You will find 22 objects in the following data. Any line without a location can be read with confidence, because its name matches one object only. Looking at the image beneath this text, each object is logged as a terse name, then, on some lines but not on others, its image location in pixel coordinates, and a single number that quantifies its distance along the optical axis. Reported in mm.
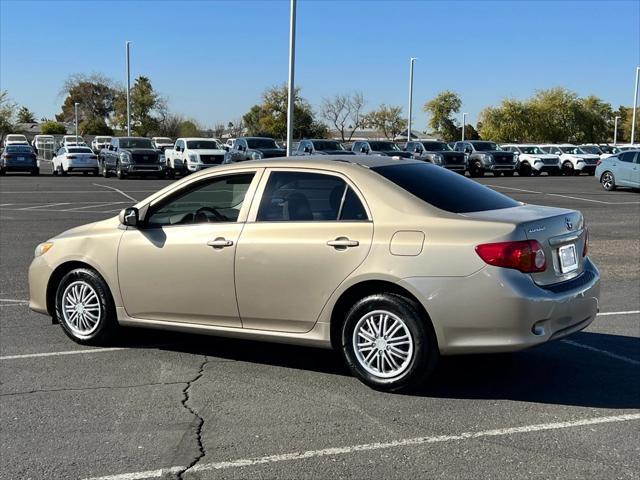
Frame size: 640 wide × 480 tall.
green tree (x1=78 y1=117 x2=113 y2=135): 95375
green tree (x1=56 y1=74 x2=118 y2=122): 100938
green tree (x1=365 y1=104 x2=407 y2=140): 103500
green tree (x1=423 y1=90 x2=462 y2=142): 87562
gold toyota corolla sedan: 4805
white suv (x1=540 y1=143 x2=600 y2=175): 42531
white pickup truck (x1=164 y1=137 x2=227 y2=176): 34875
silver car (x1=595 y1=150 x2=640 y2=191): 26656
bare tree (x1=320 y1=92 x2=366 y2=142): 95000
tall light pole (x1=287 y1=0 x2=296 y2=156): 28391
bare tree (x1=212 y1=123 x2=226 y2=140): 107344
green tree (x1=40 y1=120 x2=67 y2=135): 99875
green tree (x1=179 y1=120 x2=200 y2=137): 83938
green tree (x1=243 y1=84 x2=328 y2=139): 85438
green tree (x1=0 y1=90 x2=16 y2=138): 77688
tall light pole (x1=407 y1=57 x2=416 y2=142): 56938
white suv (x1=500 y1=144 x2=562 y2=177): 41969
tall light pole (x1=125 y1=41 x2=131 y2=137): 54688
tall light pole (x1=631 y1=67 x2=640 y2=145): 62069
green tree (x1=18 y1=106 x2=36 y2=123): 125250
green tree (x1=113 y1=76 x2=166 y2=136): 81000
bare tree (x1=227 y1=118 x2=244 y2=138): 97875
